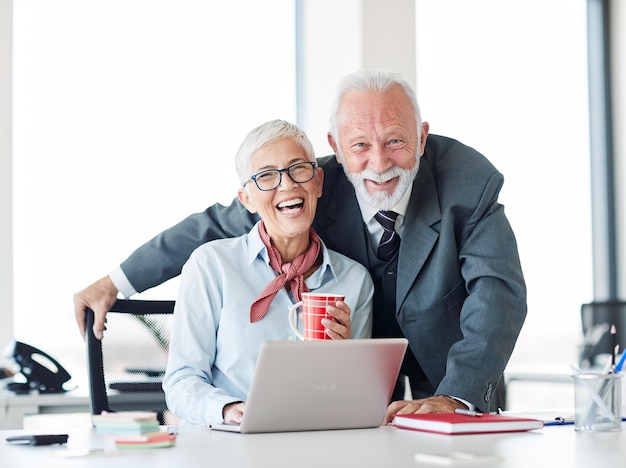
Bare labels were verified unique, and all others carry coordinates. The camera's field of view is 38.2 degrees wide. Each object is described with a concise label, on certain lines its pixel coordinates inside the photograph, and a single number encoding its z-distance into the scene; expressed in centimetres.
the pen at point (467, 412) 174
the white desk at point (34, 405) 271
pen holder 164
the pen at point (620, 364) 163
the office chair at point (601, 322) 479
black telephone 287
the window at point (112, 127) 362
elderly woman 217
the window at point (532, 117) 475
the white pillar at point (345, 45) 407
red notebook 159
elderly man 238
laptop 153
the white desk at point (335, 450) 127
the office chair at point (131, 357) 222
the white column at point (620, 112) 550
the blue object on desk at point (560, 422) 176
